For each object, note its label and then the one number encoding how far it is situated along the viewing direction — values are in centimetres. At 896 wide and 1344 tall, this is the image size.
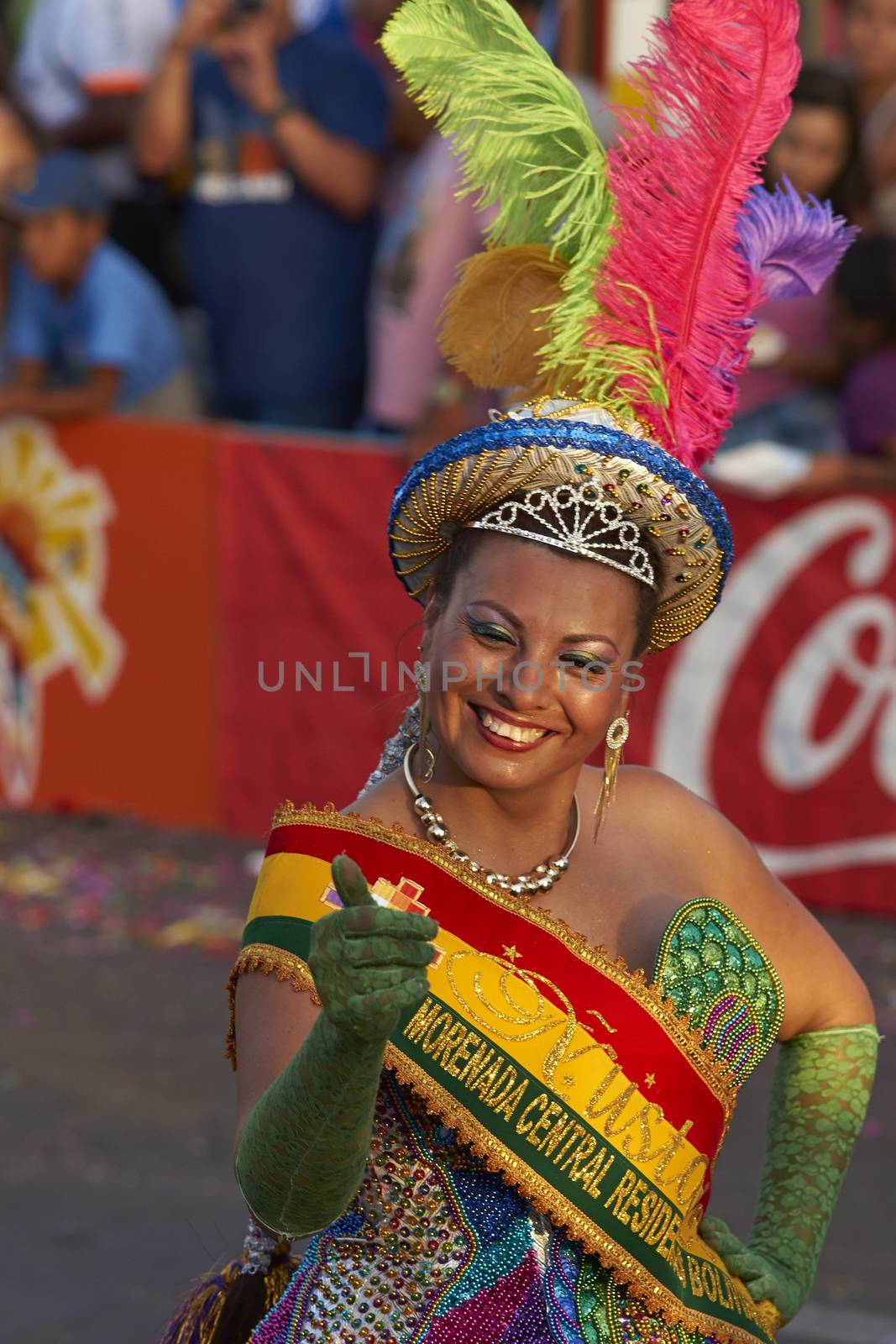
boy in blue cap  1575
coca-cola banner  1309
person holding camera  1497
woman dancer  481
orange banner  1552
